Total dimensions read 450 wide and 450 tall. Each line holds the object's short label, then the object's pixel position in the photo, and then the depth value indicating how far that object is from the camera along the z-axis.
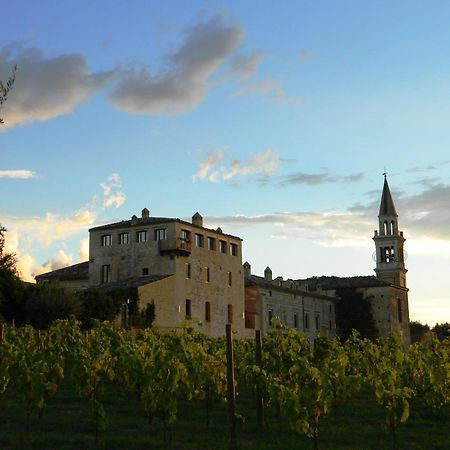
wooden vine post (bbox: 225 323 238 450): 11.55
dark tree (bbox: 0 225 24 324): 37.66
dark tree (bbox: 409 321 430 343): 77.25
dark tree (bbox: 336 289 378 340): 65.19
